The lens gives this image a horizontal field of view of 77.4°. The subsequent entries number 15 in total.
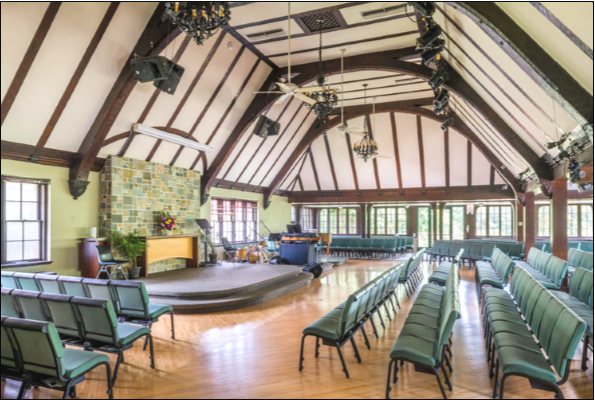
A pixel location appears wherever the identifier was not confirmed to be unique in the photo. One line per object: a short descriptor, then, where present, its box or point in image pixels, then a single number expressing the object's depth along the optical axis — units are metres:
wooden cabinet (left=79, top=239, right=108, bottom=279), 7.59
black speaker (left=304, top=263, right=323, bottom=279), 10.15
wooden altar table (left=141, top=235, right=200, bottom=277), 8.66
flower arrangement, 9.20
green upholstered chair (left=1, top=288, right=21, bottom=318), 3.90
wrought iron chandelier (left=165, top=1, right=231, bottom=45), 3.97
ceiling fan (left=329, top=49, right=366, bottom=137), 8.28
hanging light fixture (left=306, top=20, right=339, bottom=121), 6.93
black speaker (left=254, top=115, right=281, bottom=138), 9.81
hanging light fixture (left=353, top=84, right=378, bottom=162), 10.34
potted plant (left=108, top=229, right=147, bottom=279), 8.04
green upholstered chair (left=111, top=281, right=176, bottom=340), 4.34
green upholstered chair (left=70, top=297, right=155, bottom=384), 3.44
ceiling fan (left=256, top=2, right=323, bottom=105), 5.67
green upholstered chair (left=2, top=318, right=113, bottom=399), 2.71
